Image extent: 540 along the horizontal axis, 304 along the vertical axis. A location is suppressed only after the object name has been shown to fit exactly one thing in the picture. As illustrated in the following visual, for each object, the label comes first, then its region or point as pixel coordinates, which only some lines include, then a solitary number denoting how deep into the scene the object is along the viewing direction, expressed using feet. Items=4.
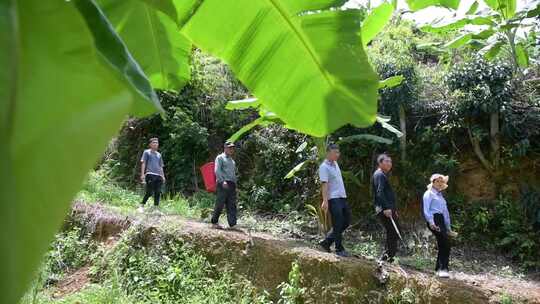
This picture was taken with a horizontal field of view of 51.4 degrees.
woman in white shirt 16.01
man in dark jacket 16.39
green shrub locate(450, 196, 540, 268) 20.07
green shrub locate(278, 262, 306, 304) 16.61
